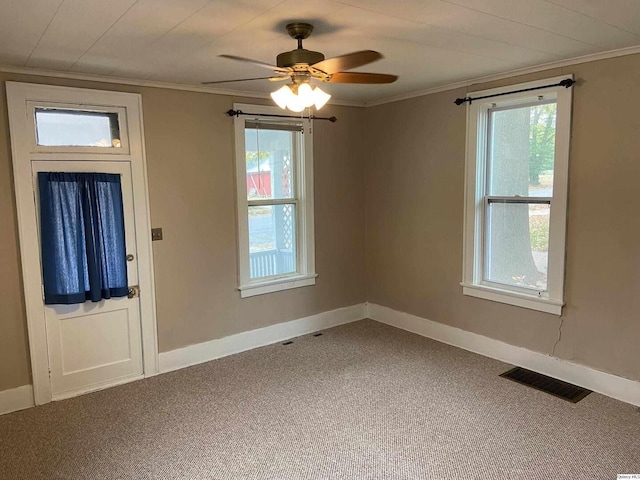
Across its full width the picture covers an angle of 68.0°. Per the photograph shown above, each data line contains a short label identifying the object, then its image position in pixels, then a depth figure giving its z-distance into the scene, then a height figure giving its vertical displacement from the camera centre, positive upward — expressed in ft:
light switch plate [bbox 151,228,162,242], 12.54 -1.07
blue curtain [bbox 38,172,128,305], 10.98 -0.97
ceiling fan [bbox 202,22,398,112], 7.43 +1.96
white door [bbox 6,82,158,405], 10.74 -0.93
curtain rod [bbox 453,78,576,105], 10.88 +2.38
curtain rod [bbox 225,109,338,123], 13.50 +2.28
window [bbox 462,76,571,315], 11.53 -0.26
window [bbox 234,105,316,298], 14.10 -0.33
